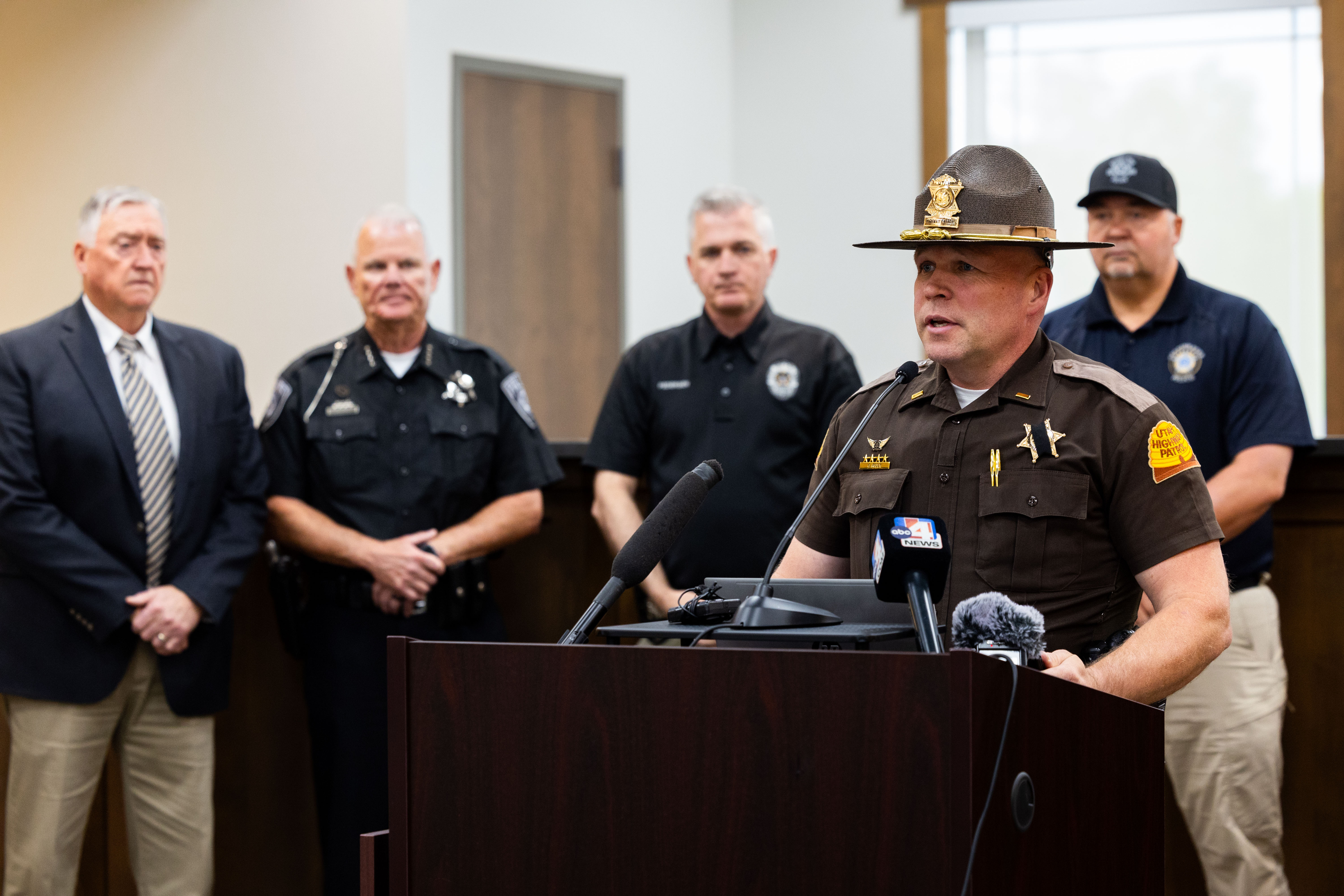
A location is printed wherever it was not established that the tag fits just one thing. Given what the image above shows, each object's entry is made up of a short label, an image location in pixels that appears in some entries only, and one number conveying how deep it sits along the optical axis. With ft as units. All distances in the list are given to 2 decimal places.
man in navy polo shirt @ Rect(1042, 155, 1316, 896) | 27.84
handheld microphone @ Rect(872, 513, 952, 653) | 21.29
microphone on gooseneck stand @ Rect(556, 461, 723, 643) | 24.31
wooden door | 35.92
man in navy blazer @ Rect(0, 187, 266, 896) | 28.12
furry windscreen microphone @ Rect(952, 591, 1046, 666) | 22.78
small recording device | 23.73
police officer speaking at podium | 25.10
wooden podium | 18.43
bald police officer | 28.87
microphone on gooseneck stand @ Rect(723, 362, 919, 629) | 22.11
